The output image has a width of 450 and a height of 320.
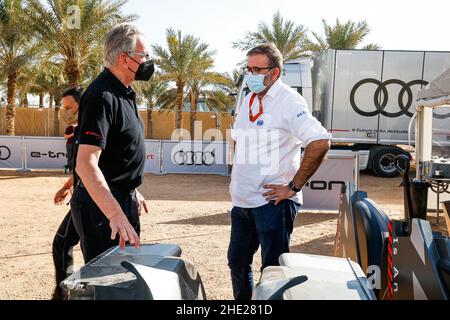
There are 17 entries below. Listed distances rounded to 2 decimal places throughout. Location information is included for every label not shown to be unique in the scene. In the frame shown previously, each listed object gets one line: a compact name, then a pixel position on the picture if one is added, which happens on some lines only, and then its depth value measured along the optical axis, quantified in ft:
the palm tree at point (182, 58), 80.43
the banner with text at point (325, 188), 26.66
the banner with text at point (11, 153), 52.29
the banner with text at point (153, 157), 51.60
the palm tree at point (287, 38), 78.60
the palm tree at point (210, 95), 90.53
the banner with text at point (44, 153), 51.88
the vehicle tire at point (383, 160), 48.98
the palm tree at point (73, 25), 60.70
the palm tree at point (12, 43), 62.44
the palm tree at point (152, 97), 99.47
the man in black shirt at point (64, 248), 11.76
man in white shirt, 9.34
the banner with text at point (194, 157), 50.65
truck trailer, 47.73
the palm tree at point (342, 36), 75.61
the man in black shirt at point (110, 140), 7.23
